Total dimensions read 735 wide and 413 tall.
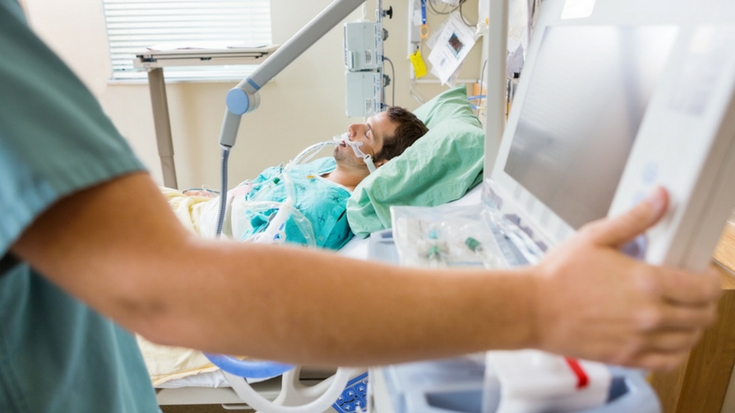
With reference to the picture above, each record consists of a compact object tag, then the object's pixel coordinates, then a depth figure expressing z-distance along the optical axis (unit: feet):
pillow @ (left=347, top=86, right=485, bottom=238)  4.52
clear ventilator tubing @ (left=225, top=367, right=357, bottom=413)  4.09
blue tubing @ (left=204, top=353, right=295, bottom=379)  3.70
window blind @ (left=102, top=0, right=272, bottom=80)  10.71
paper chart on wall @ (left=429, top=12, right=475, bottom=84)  6.25
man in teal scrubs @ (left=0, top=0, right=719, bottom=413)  1.08
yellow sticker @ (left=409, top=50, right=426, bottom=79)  7.03
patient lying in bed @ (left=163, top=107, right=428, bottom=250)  5.55
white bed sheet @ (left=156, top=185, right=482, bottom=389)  5.04
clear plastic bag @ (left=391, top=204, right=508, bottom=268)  2.11
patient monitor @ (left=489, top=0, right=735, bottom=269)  1.31
